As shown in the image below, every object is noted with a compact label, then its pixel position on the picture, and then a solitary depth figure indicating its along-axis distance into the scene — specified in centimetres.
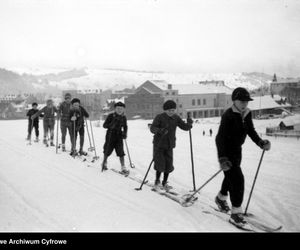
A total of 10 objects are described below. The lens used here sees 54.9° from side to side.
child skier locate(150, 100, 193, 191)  578
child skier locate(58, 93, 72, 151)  1075
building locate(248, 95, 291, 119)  6023
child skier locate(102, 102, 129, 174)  741
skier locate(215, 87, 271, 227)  428
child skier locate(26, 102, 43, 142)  1314
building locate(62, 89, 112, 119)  8905
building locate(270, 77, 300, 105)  6912
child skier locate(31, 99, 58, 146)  1235
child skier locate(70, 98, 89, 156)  990
